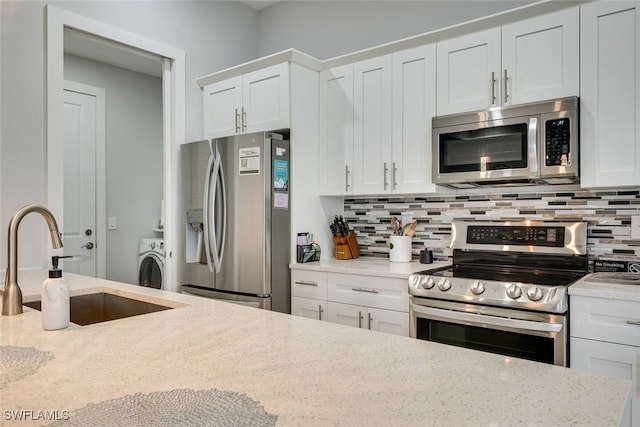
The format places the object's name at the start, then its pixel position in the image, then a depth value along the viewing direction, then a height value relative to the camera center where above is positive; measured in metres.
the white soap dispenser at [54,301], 1.27 -0.26
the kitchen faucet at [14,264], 1.40 -0.18
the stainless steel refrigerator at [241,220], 2.84 -0.08
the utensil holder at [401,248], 2.98 -0.26
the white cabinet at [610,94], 2.10 +0.54
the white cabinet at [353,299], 2.48 -0.53
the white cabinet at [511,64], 2.27 +0.77
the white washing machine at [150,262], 4.35 -0.53
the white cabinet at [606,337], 1.81 -0.52
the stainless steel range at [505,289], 1.98 -0.37
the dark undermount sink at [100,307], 1.85 -0.42
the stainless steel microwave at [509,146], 2.22 +0.33
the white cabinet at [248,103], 3.02 +0.74
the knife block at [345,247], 3.19 -0.27
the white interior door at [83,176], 4.06 +0.28
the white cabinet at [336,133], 3.11 +0.52
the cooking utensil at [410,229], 3.02 -0.14
